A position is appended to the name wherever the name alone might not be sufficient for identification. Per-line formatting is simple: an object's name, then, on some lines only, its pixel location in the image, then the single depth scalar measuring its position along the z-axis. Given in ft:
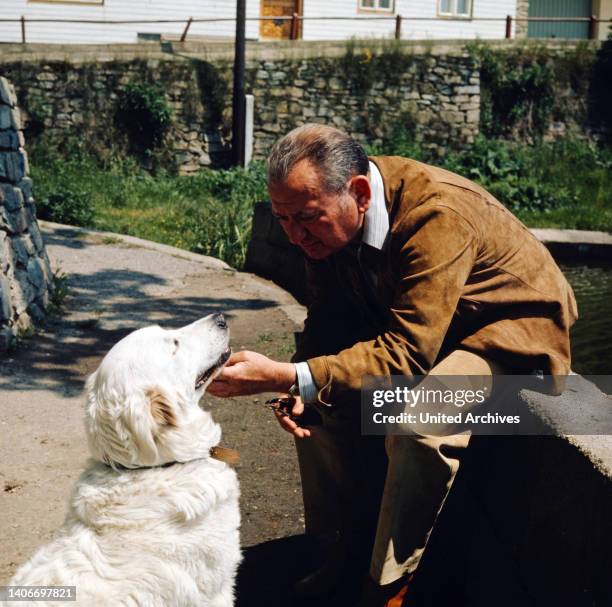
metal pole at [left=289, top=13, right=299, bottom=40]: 71.56
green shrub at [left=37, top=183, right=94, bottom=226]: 37.09
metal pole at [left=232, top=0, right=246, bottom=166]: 52.54
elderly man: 8.93
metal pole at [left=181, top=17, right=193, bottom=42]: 65.02
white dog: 7.76
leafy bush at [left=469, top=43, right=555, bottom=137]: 63.62
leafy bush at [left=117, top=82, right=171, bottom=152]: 55.26
